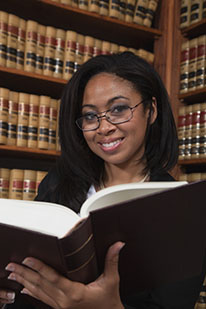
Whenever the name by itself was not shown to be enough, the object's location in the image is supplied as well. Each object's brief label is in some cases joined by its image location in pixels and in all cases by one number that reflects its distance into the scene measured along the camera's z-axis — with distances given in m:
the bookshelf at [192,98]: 2.23
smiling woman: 1.23
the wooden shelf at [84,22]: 2.16
